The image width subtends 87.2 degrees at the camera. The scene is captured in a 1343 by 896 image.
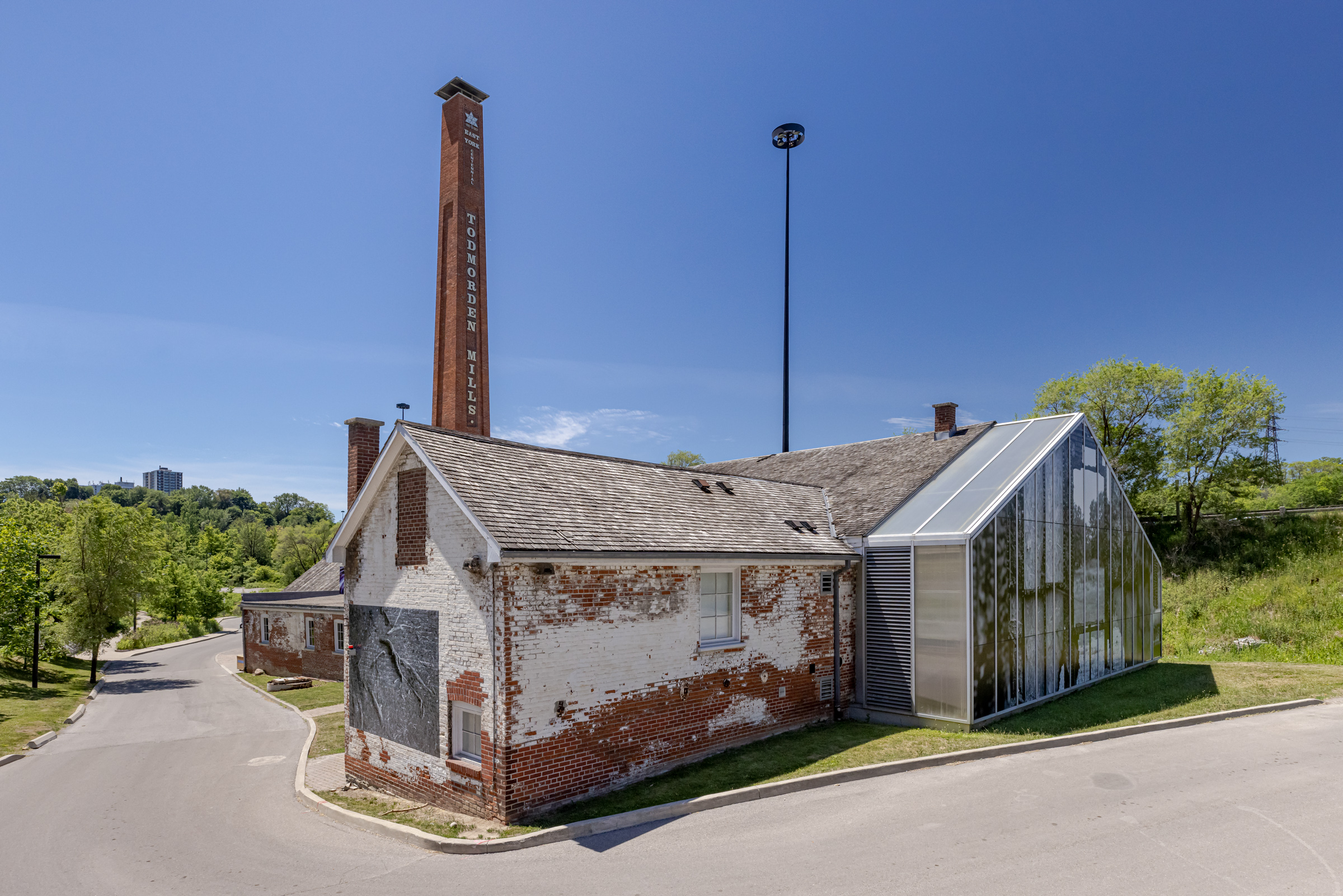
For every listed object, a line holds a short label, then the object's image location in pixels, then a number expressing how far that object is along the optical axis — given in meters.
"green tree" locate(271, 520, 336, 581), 71.81
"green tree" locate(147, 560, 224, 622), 51.56
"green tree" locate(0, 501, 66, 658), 25.52
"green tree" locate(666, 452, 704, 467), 68.44
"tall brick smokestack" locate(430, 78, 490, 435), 30.62
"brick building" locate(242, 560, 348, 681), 26.78
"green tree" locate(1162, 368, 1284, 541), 34.28
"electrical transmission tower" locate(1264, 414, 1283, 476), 34.78
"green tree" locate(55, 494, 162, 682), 30.66
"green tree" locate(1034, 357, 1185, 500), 36.56
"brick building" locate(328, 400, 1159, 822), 10.41
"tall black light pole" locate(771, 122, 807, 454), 28.94
